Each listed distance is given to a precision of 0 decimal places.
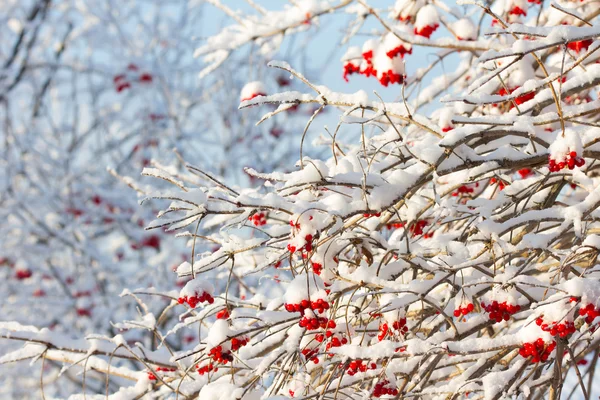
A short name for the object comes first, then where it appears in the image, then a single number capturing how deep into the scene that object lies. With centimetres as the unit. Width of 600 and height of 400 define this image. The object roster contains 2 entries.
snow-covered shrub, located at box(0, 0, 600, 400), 439
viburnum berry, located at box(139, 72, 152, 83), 1833
